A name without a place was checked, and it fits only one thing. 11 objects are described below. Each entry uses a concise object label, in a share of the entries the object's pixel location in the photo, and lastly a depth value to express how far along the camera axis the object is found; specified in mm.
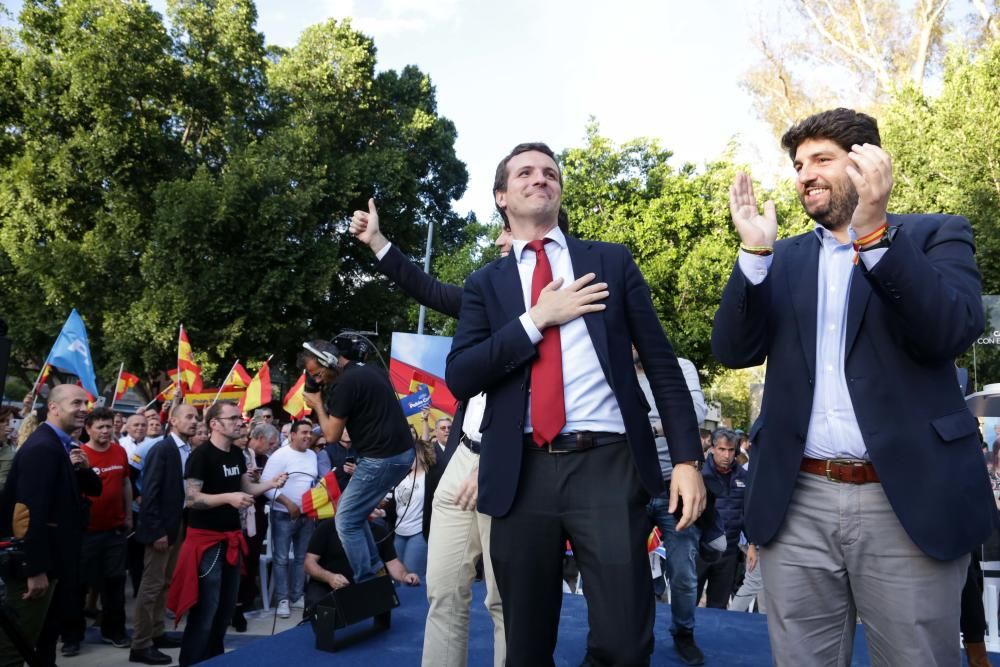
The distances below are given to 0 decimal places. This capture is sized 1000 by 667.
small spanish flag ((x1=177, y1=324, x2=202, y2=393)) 13891
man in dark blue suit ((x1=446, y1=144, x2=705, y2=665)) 2375
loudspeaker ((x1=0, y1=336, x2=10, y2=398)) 3621
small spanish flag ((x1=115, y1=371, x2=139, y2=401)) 16781
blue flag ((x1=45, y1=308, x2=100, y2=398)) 10828
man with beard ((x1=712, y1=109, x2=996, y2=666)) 2119
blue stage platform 4820
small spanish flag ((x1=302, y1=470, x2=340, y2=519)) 7457
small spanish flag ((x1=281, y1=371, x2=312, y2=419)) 14133
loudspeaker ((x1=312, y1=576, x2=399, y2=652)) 5008
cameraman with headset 5363
